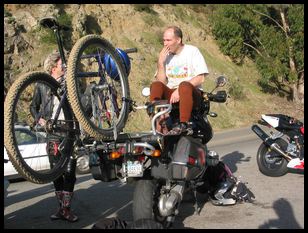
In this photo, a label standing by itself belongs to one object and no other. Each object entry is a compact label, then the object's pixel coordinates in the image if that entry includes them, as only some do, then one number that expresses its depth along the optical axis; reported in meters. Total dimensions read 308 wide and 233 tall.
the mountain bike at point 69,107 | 4.71
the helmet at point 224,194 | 6.29
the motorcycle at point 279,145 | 8.05
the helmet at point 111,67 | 5.52
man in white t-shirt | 5.32
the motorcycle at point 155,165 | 4.89
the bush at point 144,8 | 34.56
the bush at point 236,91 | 31.20
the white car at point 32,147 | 5.04
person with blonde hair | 5.93
